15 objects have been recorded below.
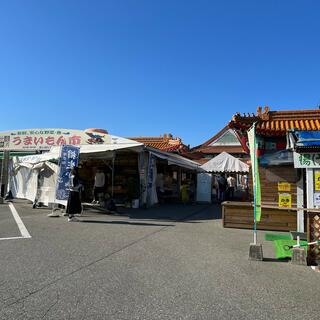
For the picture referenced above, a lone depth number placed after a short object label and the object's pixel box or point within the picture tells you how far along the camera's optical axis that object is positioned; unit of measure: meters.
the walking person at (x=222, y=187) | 21.98
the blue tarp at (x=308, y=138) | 8.33
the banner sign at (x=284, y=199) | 9.85
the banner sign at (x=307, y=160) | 8.62
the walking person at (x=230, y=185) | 21.54
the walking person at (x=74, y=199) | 10.88
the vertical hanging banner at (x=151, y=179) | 15.47
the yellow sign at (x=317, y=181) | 8.55
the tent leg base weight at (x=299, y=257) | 6.01
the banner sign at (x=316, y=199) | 8.48
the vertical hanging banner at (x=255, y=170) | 6.60
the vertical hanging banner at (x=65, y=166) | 11.91
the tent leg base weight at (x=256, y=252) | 6.16
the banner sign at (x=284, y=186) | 9.90
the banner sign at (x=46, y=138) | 18.03
